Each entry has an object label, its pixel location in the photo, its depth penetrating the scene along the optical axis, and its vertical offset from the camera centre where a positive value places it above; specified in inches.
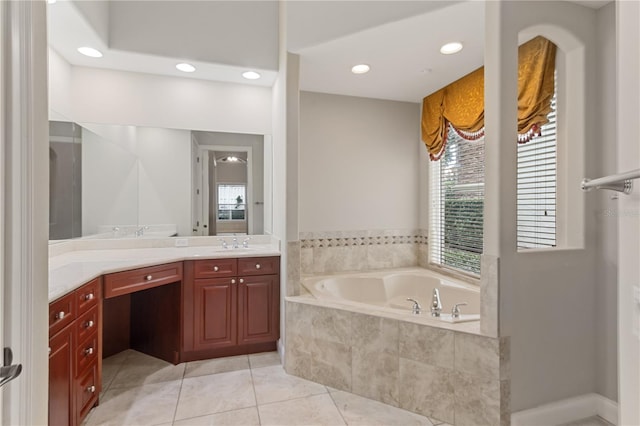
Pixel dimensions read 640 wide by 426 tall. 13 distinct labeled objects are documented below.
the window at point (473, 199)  80.7 +4.2
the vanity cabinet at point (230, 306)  96.4 -30.4
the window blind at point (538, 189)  79.2 +6.0
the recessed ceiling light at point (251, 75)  108.1 +48.7
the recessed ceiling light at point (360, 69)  100.2 +47.0
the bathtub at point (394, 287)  108.8 -28.4
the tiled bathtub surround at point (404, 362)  65.9 -36.7
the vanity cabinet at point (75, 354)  55.4 -28.9
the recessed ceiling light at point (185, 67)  103.3 +48.8
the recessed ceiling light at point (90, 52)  93.4 +49.0
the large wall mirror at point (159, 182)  99.8 +10.6
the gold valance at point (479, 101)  78.9 +35.6
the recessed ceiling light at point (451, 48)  86.9 +46.8
